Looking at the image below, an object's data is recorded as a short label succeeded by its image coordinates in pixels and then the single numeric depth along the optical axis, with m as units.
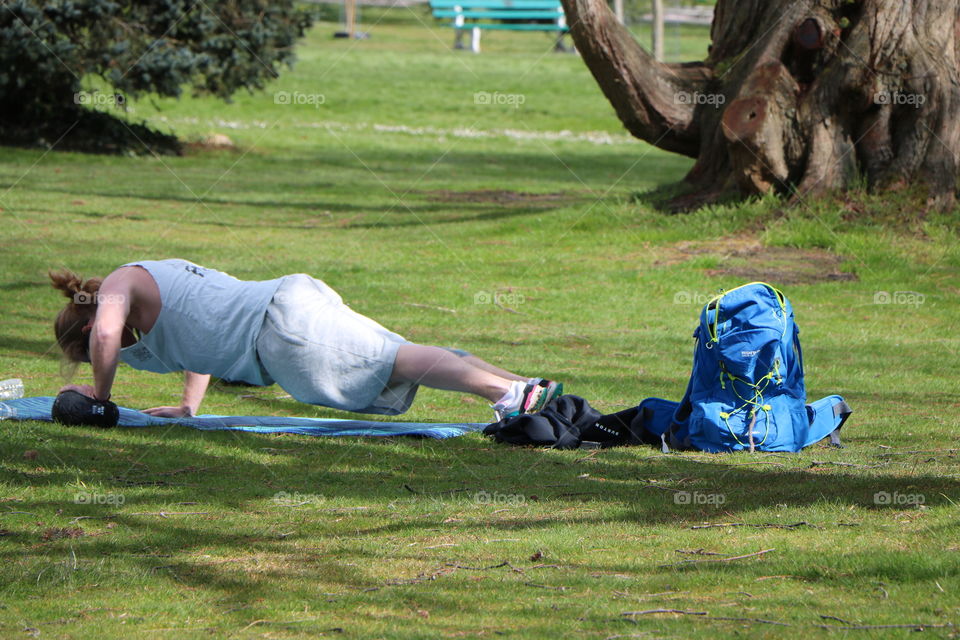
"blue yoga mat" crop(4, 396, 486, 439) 13.08
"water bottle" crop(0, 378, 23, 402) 14.36
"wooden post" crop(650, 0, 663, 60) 61.19
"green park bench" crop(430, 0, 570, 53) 85.31
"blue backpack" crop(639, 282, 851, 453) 12.12
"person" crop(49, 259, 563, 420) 12.27
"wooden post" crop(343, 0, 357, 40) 86.16
